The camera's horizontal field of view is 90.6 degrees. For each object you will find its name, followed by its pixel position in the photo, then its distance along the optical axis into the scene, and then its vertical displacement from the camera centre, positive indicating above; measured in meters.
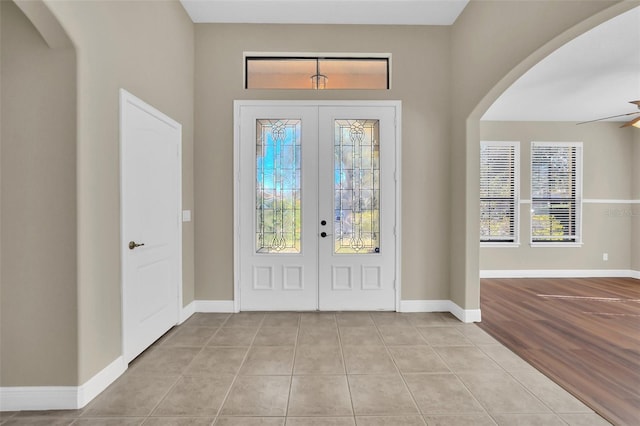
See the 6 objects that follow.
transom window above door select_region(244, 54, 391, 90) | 3.87 +1.68
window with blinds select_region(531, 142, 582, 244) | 5.94 +0.31
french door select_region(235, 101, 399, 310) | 3.80 +0.04
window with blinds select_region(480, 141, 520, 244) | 5.92 +0.28
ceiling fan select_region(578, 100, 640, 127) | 4.43 +1.22
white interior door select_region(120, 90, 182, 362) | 2.49 -0.12
